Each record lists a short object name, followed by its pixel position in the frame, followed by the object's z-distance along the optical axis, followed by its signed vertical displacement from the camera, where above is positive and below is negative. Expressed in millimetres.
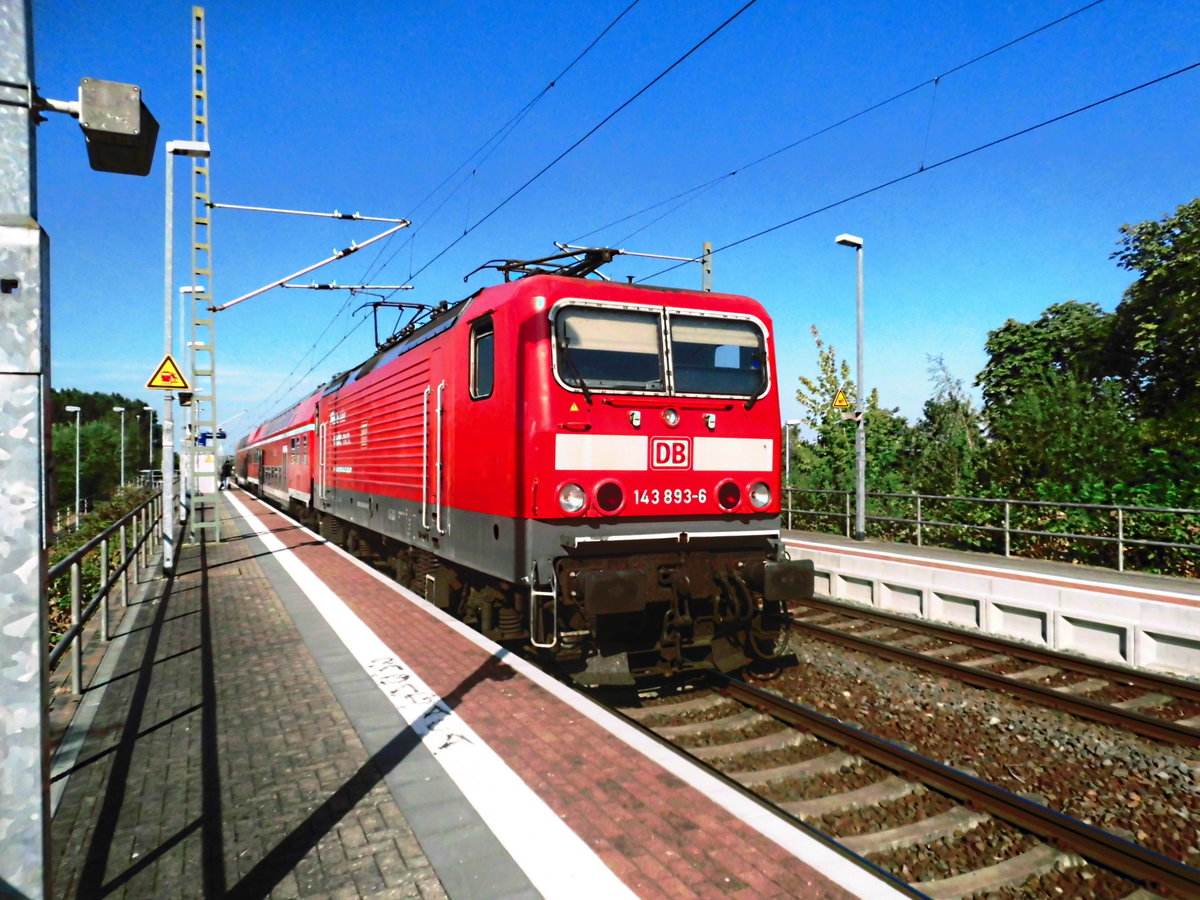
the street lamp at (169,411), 12906 +954
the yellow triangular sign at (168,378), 12320 +1372
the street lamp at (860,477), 15199 -363
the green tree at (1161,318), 16891 +3714
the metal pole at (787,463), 18161 -114
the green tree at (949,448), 15545 +202
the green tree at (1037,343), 29344 +4399
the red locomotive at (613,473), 6316 -112
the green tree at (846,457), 18406 +49
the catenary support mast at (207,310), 16472 +3211
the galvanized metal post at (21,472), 2332 -20
